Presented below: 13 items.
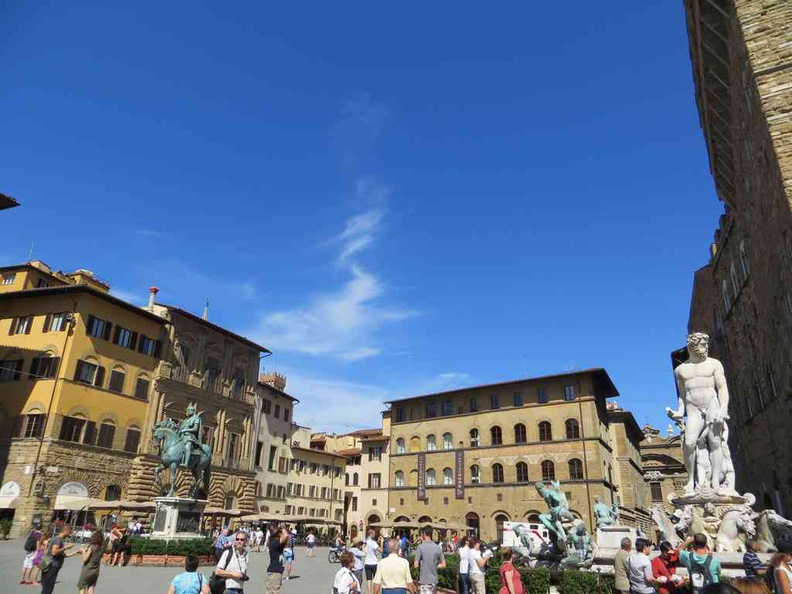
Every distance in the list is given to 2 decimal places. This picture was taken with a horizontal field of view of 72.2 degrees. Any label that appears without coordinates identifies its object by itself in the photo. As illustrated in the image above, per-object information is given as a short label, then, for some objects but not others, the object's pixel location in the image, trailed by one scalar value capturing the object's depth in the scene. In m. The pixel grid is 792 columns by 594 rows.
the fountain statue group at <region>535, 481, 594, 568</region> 11.67
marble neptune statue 9.61
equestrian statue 19.80
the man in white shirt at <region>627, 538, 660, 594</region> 7.03
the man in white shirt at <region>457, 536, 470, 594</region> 11.36
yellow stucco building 28.53
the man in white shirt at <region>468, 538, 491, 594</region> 11.15
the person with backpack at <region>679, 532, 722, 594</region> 6.23
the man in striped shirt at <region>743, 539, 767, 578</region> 6.30
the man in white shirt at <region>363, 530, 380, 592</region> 12.90
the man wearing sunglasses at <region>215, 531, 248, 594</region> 7.04
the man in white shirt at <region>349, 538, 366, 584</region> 12.42
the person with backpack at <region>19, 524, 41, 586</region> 12.48
